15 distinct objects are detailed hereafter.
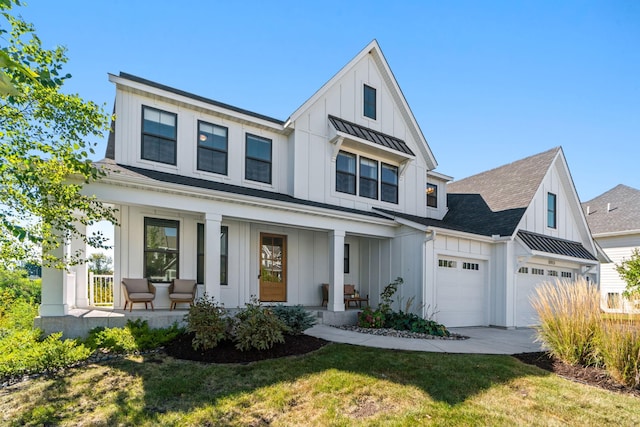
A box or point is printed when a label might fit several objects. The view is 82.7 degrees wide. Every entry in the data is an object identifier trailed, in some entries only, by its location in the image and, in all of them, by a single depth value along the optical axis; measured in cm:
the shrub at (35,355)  543
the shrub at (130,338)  645
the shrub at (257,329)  650
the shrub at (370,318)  993
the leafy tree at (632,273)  1035
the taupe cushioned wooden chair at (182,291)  892
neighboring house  1911
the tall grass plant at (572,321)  617
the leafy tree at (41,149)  515
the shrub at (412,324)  948
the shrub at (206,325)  654
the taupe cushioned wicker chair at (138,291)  834
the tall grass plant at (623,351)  551
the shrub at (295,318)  763
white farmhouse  902
